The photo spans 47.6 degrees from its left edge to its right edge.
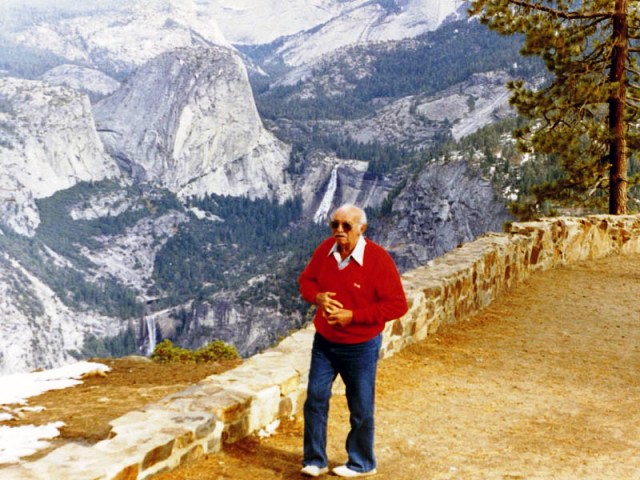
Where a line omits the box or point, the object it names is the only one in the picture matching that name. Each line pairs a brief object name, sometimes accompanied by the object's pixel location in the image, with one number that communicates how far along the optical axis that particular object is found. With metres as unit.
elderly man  4.71
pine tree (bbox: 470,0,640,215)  16.83
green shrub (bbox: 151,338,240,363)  15.58
